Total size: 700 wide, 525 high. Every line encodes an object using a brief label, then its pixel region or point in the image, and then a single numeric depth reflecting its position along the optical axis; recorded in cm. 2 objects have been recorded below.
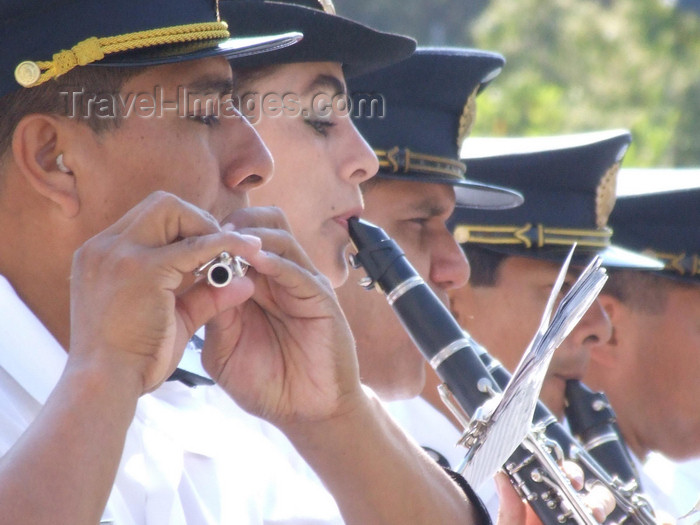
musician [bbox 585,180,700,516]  1191
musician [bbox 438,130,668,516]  1007
